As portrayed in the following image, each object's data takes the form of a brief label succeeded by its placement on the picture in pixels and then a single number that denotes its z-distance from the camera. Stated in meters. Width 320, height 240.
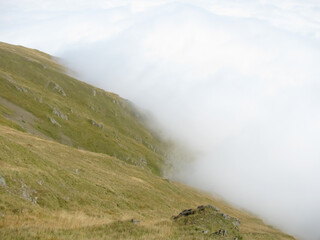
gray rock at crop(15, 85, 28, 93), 110.34
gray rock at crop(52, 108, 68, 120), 112.93
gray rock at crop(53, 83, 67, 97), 143.20
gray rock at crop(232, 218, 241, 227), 33.24
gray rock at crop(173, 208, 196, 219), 33.91
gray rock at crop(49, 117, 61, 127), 104.50
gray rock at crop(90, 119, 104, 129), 126.01
